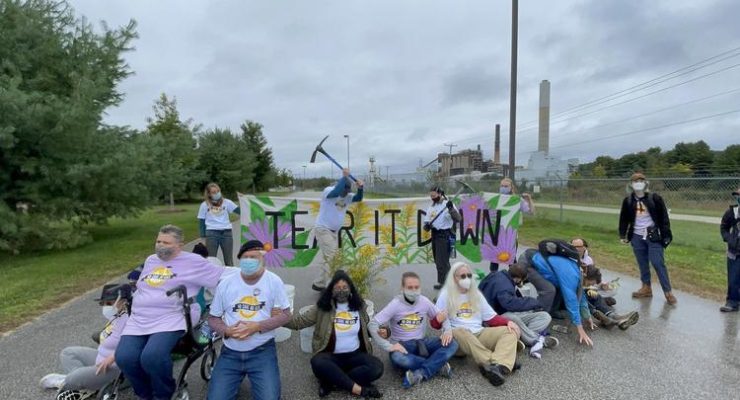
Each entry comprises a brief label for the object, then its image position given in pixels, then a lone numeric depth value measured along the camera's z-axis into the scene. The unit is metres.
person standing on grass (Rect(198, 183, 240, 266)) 6.98
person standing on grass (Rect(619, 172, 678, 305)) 5.97
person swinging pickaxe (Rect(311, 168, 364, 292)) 6.43
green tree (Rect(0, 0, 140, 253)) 9.58
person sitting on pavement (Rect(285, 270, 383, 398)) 3.52
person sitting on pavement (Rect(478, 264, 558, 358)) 4.40
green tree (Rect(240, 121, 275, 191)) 40.91
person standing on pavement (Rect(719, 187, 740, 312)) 5.57
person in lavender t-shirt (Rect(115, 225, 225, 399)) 3.19
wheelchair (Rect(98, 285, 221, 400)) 3.30
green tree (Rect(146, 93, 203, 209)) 13.62
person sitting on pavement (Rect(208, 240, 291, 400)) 3.28
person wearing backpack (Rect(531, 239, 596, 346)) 4.53
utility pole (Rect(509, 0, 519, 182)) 12.29
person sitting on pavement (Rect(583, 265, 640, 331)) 4.93
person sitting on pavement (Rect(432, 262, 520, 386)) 3.87
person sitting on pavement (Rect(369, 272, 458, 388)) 3.81
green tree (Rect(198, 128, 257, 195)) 29.80
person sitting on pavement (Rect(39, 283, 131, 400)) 3.27
